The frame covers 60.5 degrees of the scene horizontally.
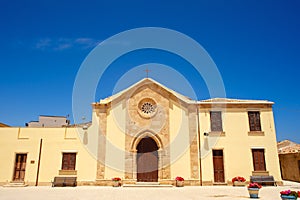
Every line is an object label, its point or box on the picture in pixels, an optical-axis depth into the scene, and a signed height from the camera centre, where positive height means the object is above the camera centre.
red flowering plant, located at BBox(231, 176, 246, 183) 16.72 -0.91
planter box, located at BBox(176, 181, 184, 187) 16.55 -1.20
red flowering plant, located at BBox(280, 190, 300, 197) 8.63 -0.93
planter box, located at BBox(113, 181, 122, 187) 16.56 -1.21
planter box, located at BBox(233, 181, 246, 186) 16.75 -1.17
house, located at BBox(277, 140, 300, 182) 20.27 +0.14
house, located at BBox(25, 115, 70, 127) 26.13 +4.36
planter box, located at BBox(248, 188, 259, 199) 10.60 -1.11
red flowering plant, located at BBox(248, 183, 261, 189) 10.64 -0.85
